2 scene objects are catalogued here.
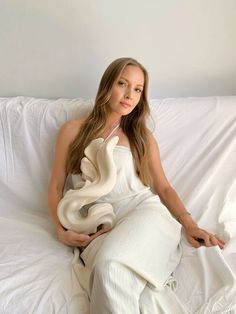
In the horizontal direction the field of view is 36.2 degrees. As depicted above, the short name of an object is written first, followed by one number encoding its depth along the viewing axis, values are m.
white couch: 1.05
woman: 0.98
